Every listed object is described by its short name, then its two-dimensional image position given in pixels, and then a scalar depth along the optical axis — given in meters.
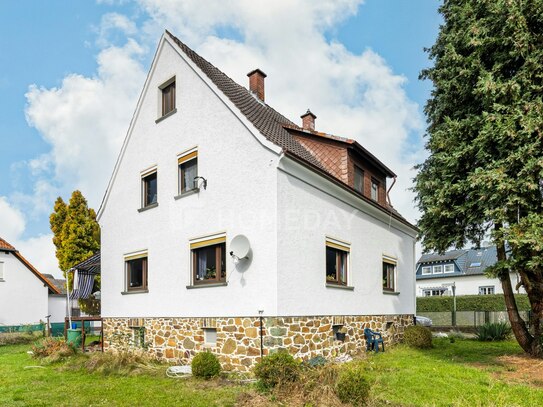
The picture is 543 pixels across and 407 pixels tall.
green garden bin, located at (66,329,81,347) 16.48
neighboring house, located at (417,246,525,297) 39.81
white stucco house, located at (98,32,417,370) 10.91
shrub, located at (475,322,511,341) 18.00
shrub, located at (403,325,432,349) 15.40
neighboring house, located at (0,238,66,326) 27.47
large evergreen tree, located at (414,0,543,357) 11.21
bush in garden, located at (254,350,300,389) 8.58
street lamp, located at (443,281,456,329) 26.05
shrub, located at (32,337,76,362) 14.14
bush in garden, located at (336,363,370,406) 7.61
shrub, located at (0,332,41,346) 22.48
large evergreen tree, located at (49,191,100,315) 29.64
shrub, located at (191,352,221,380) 10.23
